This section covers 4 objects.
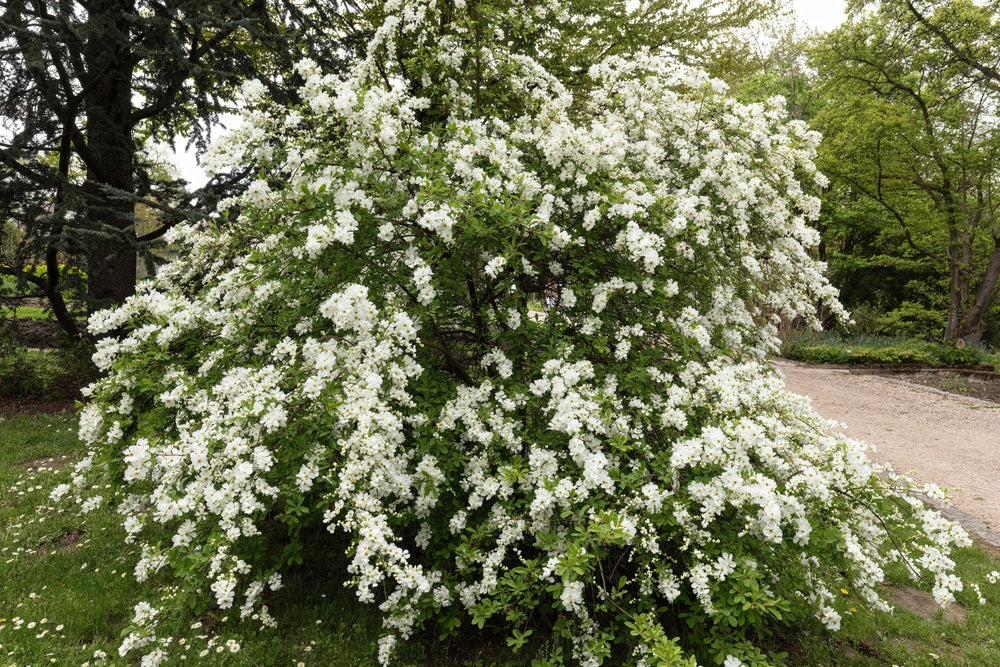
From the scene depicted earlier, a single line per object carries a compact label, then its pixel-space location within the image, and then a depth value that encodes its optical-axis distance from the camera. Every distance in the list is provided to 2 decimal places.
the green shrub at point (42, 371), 8.66
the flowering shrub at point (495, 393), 2.84
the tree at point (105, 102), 6.95
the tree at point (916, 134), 15.14
